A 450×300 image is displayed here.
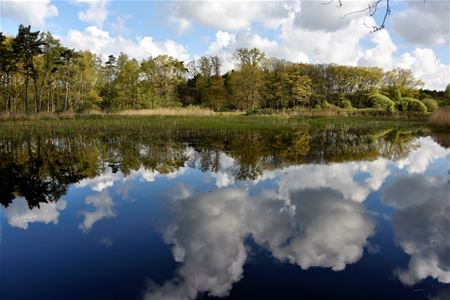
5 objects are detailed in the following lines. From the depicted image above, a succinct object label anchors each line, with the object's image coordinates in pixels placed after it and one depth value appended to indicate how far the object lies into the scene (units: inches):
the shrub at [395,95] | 1679.4
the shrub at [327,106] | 1598.9
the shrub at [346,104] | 1722.2
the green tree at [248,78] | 2023.9
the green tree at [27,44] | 1358.3
